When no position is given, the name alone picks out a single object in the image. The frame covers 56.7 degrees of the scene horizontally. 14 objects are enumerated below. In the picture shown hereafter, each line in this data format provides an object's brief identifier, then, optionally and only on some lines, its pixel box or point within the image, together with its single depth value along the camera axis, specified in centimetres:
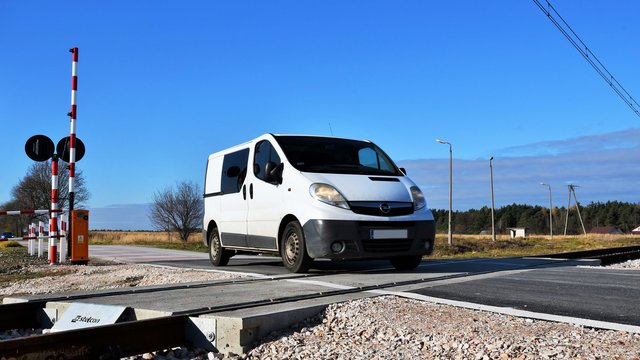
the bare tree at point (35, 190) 5238
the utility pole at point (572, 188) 9138
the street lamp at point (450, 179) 4444
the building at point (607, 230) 12980
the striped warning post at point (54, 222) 1335
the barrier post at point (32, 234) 1775
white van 821
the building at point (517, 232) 10511
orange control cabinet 1316
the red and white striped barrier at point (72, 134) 1366
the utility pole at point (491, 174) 4995
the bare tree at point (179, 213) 5444
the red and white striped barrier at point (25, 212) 1220
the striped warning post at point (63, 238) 1345
